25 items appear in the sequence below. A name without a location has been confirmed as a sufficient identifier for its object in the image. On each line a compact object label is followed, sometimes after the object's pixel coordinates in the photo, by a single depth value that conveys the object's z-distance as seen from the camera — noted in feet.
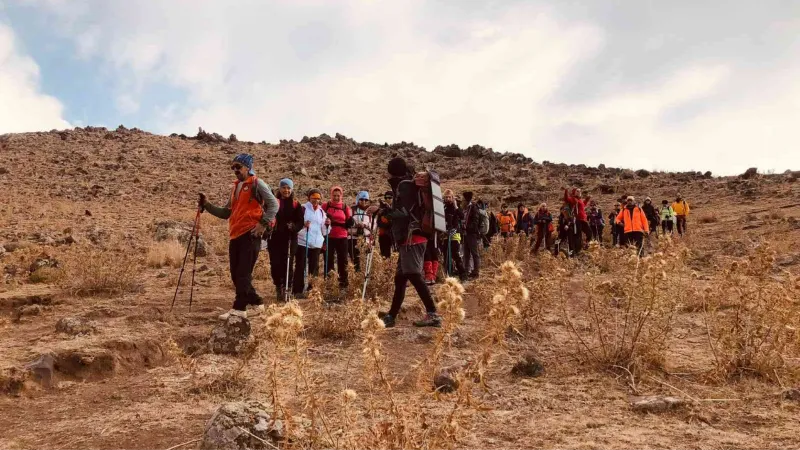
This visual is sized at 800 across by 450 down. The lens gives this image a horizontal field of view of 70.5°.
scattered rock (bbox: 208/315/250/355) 16.47
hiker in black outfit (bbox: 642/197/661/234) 50.75
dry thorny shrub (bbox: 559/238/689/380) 13.02
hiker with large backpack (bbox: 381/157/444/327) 18.58
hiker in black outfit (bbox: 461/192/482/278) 34.91
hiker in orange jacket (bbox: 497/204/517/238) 53.11
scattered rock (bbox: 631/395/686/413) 11.37
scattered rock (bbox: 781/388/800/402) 11.67
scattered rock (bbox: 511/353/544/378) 14.03
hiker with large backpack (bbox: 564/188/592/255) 43.27
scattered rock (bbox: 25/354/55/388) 14.10
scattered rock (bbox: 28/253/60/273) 30.83
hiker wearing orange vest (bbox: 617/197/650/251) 39.04
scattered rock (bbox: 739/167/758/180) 90.75
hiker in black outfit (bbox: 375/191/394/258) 25.59
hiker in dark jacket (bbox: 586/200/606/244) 50.49
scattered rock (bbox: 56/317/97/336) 18.10
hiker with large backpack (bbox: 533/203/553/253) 46.47
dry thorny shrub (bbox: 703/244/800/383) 12.88
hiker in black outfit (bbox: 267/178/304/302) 25.55
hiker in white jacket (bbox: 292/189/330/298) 26.78
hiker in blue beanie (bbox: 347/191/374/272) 31.53
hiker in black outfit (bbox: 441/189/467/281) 31.73
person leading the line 19.25
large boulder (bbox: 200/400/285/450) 9.06
